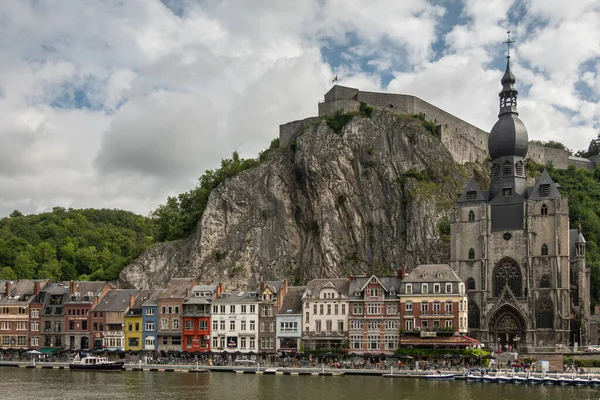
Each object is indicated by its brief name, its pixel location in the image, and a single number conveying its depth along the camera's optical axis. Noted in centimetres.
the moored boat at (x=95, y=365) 8106
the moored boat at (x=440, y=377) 7056
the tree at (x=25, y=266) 12621
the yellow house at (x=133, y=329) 9188
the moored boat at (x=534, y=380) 6900
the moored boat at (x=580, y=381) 6800
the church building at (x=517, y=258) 8983
